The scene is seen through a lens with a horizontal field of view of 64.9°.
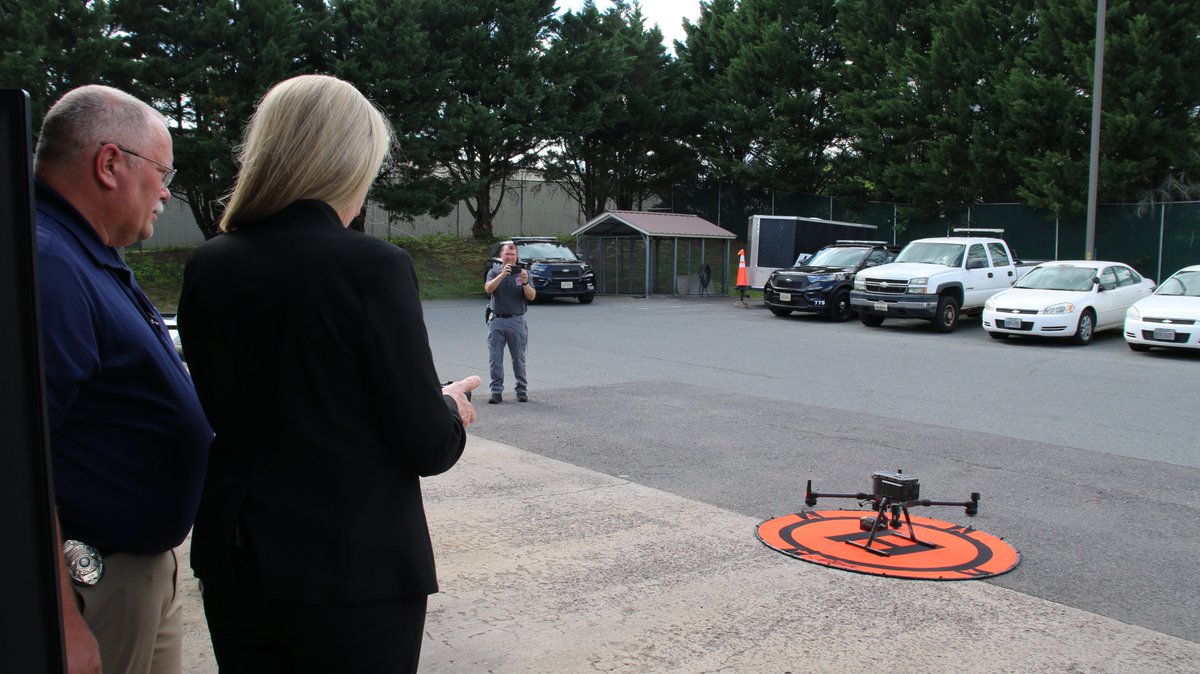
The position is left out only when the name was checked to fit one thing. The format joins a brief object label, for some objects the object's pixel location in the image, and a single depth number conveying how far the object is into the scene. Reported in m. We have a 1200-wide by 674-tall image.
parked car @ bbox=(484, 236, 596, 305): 25.05
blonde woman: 1.89
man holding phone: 10.66
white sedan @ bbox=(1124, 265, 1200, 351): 15.15
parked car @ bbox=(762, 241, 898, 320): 21.28
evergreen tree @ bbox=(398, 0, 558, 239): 28.97
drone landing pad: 5.06
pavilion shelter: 29.27
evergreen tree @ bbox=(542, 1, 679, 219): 32.59
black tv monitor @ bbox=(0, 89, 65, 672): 1.09
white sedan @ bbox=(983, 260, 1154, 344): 17.02
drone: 5.49
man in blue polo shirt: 1.90
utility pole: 20.81
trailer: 25.88
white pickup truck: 19.31
